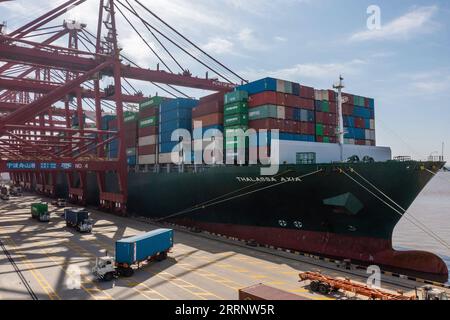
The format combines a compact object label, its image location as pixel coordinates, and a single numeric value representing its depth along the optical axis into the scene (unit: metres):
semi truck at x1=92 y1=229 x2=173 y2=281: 20.50
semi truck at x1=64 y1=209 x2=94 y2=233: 35.91
